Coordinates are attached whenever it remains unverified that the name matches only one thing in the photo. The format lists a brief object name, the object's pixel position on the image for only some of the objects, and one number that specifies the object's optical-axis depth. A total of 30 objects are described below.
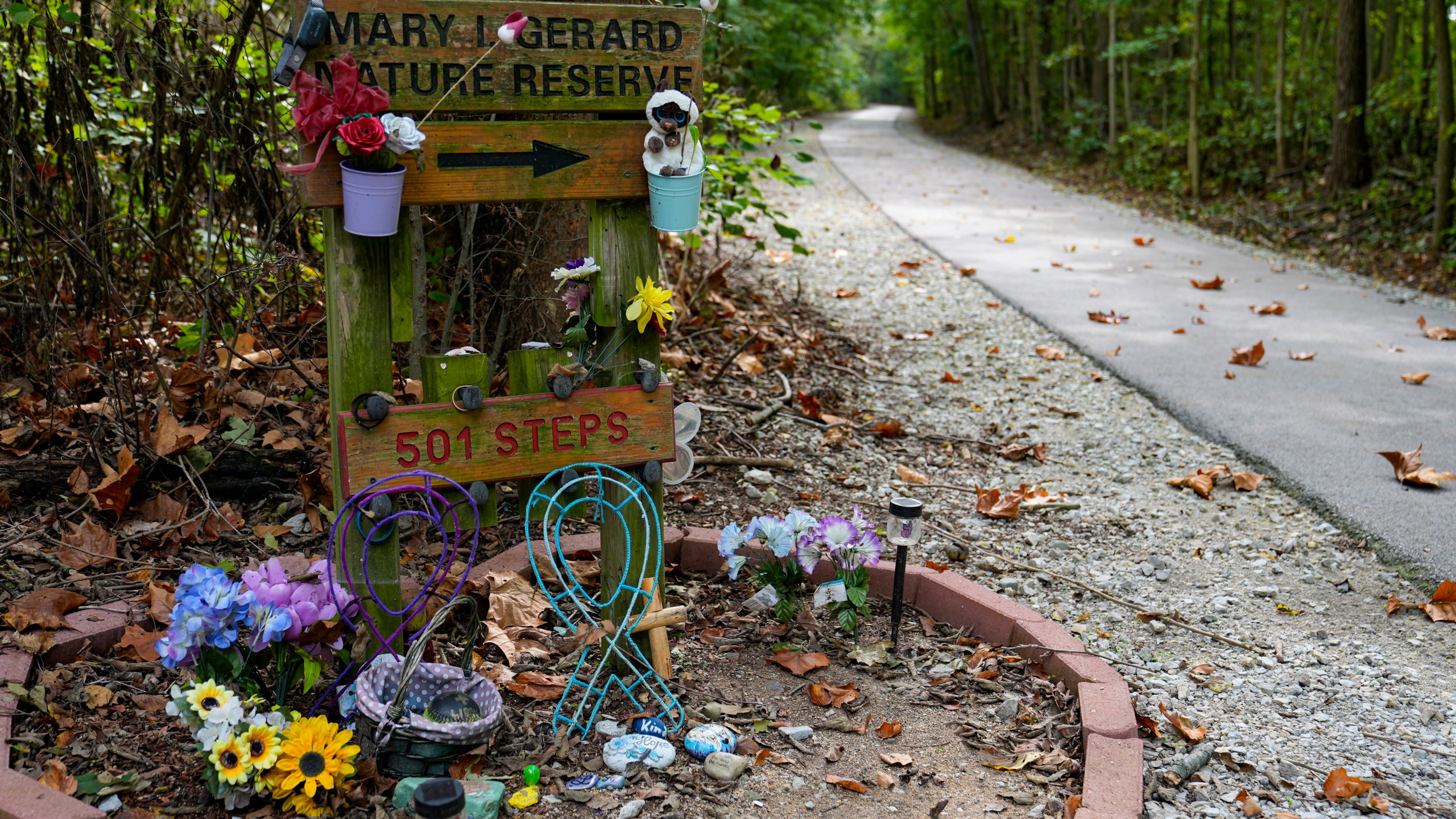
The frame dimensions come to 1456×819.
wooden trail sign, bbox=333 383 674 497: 2.60
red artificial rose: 2.31
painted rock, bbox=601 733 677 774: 2.56
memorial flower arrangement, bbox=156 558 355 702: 2.35
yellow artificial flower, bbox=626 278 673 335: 2.83
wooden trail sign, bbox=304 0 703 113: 2.45
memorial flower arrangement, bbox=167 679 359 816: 2.23
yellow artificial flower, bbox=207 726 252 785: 2.21
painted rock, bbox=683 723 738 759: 2.63
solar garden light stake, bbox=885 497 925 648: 3.12
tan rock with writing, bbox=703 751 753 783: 2.55
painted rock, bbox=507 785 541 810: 2.39
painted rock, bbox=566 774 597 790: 2.49
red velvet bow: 2.34
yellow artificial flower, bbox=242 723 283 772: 2.23
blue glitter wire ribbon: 2.71
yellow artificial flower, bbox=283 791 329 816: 2.26
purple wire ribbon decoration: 2.56
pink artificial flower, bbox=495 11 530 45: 2.43
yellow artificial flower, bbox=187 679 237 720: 2.25
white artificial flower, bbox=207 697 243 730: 2.24
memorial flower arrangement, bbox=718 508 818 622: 3.26
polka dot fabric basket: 2.34
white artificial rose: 2.38
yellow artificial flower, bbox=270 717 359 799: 2.24
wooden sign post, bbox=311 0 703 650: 2.50
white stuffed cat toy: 2.69
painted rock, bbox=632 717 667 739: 2.69
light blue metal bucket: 2.75
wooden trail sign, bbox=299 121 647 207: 2.54
